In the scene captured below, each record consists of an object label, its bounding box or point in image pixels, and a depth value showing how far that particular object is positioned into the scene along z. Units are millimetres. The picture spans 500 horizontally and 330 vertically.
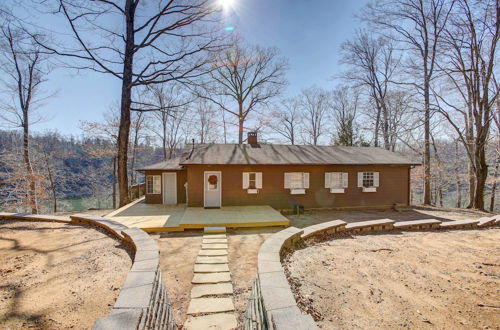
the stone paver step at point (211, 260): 4727
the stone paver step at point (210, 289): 3541
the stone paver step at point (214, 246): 5603
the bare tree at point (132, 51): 10203
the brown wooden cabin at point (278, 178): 10250
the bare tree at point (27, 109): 13523
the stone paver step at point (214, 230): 6910
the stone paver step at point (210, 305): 3150
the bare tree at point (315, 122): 26953
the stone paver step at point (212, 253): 5197
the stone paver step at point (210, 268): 4320
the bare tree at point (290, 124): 26108
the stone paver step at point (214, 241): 6039
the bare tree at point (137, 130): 20516
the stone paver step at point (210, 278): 3927
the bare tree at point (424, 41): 13047
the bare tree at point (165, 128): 20894
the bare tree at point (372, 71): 18609
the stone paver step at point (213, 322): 2832
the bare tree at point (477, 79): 11255
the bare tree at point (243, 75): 19344
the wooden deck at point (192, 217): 7348
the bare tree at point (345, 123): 22562
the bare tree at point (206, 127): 24188
